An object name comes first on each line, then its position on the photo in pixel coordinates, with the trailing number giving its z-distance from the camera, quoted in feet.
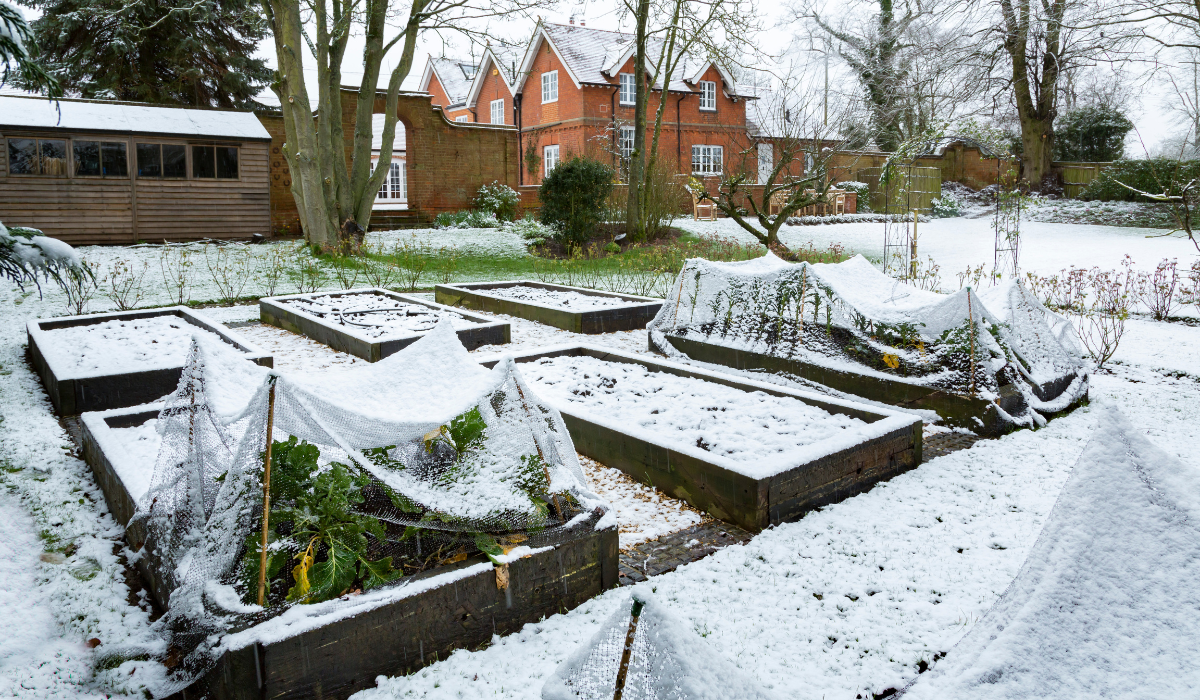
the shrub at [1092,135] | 89.66
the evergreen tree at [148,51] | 66.85
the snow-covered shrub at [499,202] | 76.79
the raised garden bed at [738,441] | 13.03
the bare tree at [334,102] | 47.37
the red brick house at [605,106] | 89.71
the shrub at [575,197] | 52.01
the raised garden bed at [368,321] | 25.07
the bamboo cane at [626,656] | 4.29
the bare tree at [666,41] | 57.31
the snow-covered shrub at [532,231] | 59.21
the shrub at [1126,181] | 72.61
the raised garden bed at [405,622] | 7.96
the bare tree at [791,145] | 45.06
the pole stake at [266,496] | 8.75
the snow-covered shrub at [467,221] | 71.56
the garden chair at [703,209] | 79.38
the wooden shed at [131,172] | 53.88
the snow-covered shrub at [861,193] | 88.58
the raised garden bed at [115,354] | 18.80
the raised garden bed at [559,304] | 30.66
